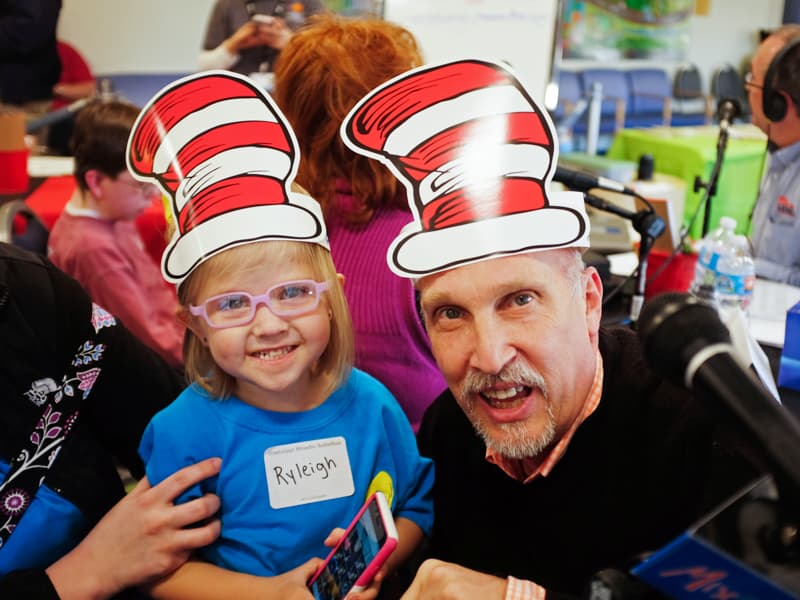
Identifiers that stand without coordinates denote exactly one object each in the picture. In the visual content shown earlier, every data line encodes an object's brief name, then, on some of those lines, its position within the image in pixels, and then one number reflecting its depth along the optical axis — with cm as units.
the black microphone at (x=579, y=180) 160
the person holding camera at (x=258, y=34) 325
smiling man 93
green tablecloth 446
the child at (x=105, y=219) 243
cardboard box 275
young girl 114
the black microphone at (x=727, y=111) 254
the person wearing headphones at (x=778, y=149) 252
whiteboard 347
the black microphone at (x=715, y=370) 44
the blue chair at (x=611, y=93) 763
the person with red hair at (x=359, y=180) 156
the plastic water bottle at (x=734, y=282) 194
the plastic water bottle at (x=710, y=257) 198
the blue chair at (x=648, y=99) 809
